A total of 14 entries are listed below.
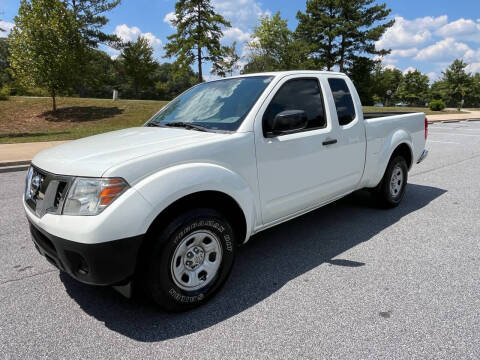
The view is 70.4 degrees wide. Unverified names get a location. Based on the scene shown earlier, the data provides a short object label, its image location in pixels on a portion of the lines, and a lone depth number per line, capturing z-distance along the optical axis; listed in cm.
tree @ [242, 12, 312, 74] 4144
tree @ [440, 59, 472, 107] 5769
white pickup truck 219
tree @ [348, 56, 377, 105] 5109
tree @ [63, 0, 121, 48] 2945
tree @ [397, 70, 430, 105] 7125
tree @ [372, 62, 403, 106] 5630
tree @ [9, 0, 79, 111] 1820
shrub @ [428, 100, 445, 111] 3934
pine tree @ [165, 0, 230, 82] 3256
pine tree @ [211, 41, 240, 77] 3444
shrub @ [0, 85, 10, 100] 2463
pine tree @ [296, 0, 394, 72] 4681
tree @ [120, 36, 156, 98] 4266
